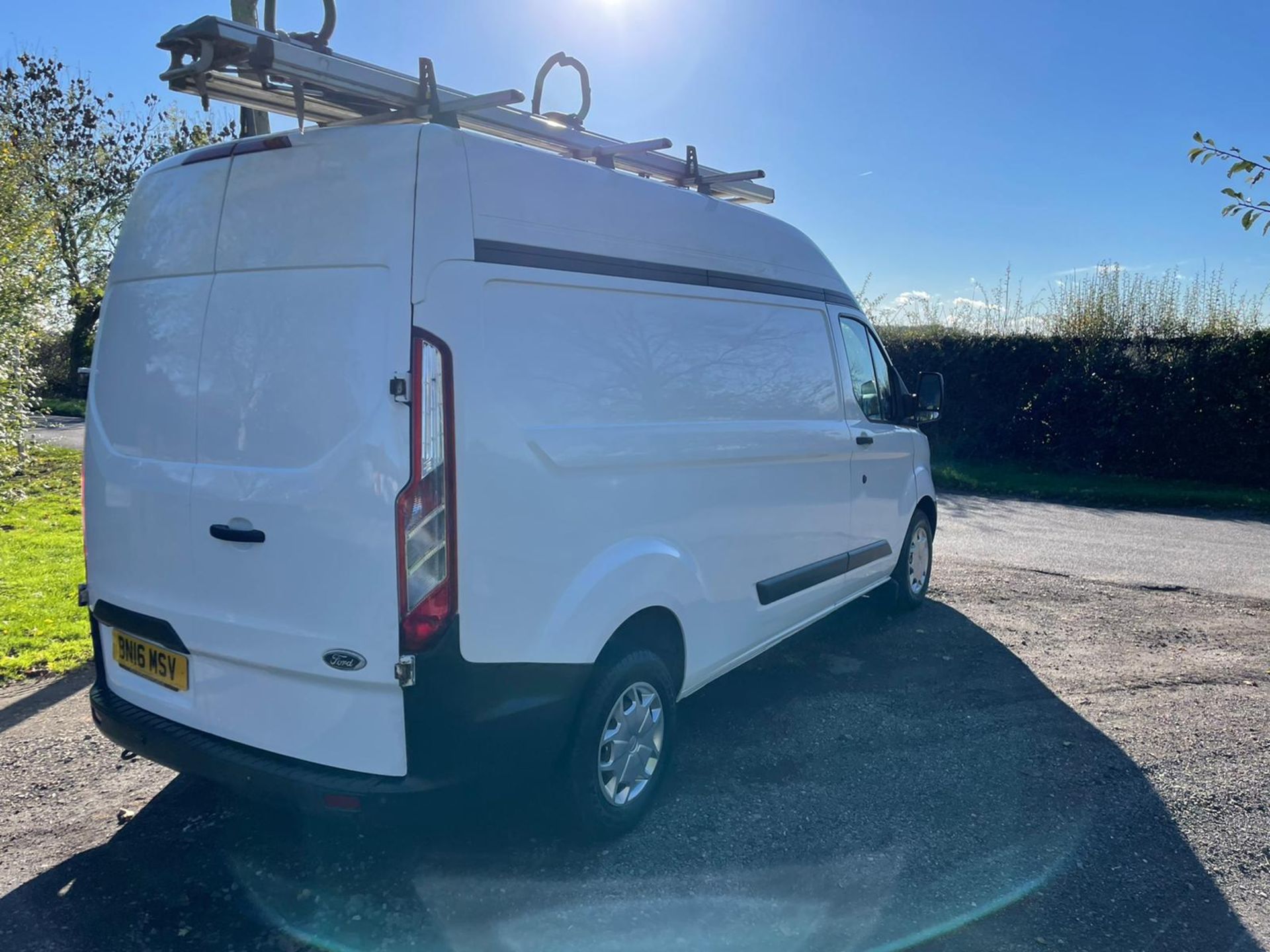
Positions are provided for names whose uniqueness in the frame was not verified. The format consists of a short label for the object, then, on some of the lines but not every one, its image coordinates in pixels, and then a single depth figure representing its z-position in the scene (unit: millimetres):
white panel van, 2760
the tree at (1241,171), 3396
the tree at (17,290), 9375
